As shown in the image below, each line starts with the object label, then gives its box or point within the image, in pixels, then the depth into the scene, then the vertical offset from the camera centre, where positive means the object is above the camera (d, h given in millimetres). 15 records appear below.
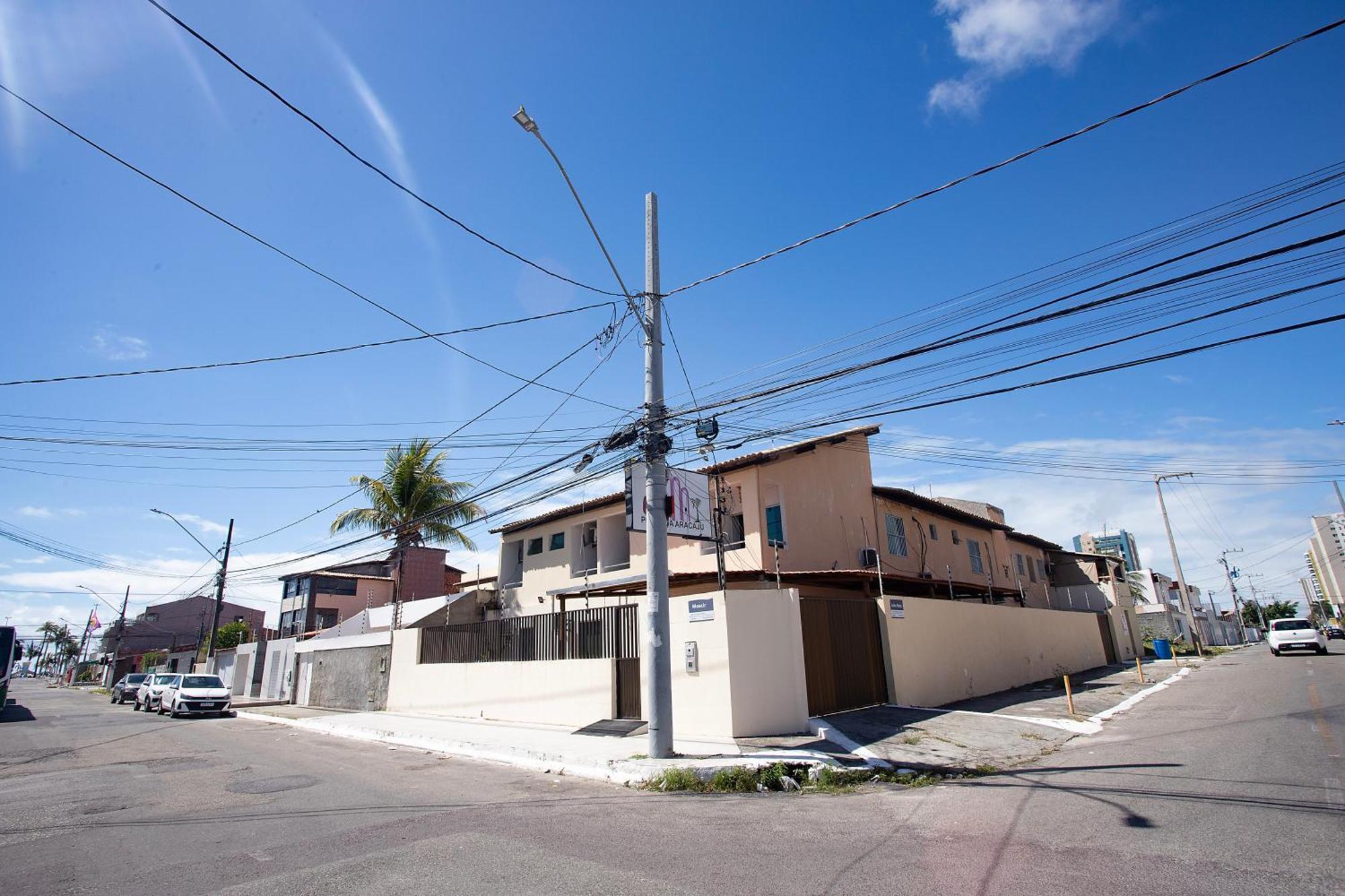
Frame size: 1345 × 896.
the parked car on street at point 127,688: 33906 -440
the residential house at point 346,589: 40906 +4964
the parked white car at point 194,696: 23844 -709
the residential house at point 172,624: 72750 +5481
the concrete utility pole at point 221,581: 31344 +4076
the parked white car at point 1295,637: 30000 -322
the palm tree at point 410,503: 27828 +6466
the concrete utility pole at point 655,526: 10141 +1972
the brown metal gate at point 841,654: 13156 -122
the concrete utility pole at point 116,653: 55728 +2132
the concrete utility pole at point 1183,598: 38119 +1998
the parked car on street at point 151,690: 26266 -484
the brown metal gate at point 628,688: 14328 -628
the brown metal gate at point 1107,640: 30078 -150
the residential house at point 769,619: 12320 +716
